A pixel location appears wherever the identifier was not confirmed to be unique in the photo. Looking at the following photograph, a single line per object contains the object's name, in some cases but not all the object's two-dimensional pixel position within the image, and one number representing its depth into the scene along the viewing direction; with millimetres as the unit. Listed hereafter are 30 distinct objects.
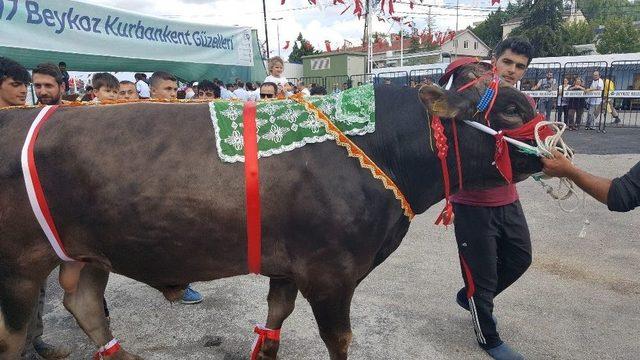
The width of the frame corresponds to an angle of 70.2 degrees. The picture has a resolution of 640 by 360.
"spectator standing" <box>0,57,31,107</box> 3066
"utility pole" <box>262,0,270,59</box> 29716
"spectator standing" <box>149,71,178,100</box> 4699
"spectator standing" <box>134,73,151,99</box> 9219
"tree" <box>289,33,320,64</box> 51219
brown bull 1982
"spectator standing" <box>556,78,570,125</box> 13857
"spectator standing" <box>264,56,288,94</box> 7504
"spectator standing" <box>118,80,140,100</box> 5214
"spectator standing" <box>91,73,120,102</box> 4750
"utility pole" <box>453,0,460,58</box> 57134
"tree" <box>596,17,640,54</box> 36947
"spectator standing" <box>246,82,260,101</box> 10034
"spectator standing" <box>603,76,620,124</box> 13352
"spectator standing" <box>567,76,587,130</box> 13978
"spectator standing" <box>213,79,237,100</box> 10633
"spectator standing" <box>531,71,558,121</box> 14789
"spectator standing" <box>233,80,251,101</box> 10745
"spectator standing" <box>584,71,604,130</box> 13766
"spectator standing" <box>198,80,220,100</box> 6684
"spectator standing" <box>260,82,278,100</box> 6191
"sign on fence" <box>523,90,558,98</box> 14262
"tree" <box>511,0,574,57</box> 34250
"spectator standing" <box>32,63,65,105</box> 3455
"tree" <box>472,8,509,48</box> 59969
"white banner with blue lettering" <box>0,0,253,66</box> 5414
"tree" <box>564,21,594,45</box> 45156
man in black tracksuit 2855
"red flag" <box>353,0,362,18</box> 15516
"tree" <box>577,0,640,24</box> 64625
